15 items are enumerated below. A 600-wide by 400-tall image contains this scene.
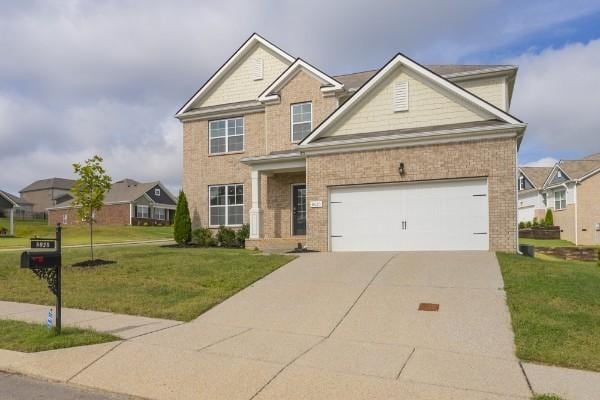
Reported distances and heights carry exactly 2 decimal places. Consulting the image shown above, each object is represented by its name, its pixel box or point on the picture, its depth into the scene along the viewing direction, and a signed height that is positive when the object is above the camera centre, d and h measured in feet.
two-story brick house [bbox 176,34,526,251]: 46.68 +5.18
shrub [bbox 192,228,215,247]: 68.71 -3.82
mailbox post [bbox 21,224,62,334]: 22.35 -2.35
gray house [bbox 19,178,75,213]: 232.53 +9.26
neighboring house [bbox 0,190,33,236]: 142.82 +1.56
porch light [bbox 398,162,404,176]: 49.03 +4.17
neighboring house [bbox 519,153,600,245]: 106.93 +2.59
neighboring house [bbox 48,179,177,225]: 177.17 +1.42
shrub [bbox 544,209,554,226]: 123.42 -2.26
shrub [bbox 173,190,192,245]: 69.72 -1.95
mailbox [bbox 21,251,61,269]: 22.27 -2.27
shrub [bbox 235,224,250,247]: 66.13 -3.39
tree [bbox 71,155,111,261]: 46.73 +2.35
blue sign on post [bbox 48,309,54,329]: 23.49 -5.40
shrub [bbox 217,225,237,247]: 66.90 -3.74
